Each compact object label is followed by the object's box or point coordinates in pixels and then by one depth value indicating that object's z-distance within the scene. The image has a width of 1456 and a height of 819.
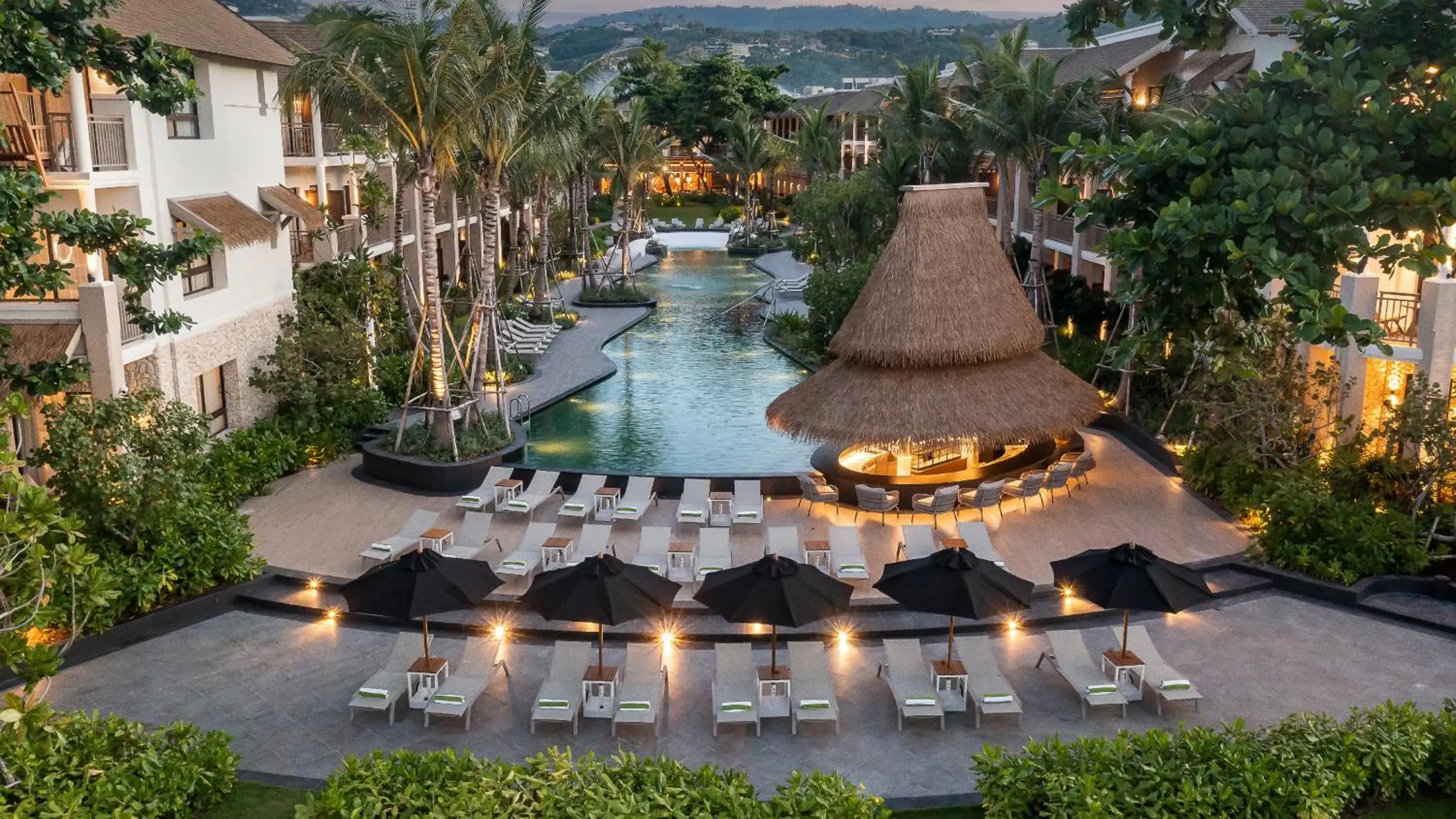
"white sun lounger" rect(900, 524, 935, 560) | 16.91
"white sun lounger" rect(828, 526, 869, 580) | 16.05
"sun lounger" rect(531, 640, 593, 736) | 12.27
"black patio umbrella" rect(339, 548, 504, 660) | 12.58
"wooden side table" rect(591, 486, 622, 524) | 19.28
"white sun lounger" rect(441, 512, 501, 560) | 17.16
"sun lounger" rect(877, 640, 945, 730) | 12.34
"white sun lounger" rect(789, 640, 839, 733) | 12.31
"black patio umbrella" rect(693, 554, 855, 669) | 12.52
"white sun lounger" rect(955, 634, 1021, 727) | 12.38
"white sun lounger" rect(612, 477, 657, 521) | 18.95
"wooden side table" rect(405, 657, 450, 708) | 12.77
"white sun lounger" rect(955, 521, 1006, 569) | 16.75
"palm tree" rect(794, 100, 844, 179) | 59.06
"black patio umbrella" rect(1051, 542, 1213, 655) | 12.68
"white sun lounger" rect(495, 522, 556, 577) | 16.17
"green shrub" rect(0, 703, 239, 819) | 9.40
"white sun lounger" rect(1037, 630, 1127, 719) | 12.54
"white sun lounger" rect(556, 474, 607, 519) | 18.86
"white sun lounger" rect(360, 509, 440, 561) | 16.73
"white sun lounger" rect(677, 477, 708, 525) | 18.75
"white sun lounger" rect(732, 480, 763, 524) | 18.70
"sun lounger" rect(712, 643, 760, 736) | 12.20
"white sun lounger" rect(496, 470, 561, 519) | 19.17
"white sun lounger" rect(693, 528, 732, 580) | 16.17
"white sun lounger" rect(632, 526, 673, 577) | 16.59
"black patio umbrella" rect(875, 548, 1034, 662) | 12.70
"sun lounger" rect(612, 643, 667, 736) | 12.24
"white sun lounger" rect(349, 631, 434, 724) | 12.41
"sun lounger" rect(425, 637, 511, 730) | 12.36
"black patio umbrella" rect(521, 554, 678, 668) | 12.49
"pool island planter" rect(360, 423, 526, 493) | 20.75
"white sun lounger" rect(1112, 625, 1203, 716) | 12.45
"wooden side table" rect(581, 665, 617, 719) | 12.58
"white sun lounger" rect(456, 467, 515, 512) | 19.33
